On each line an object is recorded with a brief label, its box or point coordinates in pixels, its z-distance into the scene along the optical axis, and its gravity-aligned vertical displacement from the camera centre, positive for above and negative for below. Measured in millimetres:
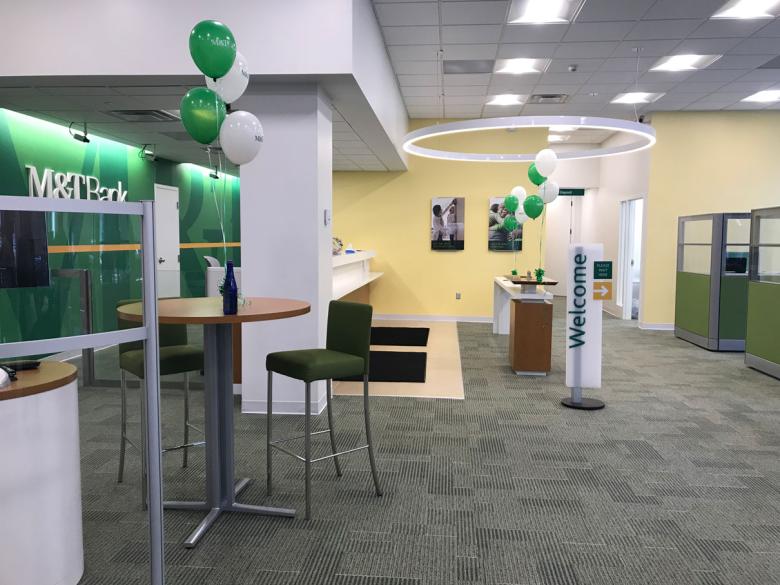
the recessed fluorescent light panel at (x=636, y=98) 8459 +2059
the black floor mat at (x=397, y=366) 6125 -1269
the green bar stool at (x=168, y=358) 3047 -577
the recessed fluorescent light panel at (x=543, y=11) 5344 +2060
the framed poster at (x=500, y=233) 10266 +228
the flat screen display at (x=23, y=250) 1705 -21
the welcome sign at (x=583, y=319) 4797 -545
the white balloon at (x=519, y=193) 8789 +758
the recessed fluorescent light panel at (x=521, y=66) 7012 +2053
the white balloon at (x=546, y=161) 7008 +958
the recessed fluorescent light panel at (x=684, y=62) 6902 +2076
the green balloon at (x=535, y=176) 7539 +852
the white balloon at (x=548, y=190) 7492 +681
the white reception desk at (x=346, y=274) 5480 -362
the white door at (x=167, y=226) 10172 +292
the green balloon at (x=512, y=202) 8734 +624
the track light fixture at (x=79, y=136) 7221 +1227
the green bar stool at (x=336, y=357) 3047 -570
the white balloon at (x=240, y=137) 3439 +597
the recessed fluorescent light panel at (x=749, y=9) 5355 +2082
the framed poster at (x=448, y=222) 10383 +403
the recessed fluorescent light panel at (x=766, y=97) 8344 +2068
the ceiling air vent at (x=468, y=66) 7031 +2052
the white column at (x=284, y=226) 4715 +141
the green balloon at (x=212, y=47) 3246 +1023
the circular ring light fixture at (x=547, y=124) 5804 +1176
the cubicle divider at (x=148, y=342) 1671 -272
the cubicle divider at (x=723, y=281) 7582 -396
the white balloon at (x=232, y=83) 3471 +896
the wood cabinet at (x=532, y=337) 6125 -877
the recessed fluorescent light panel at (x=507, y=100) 8609 +2058
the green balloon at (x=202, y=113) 3309 +695
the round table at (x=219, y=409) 2922 -785
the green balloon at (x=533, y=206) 7516 +494
